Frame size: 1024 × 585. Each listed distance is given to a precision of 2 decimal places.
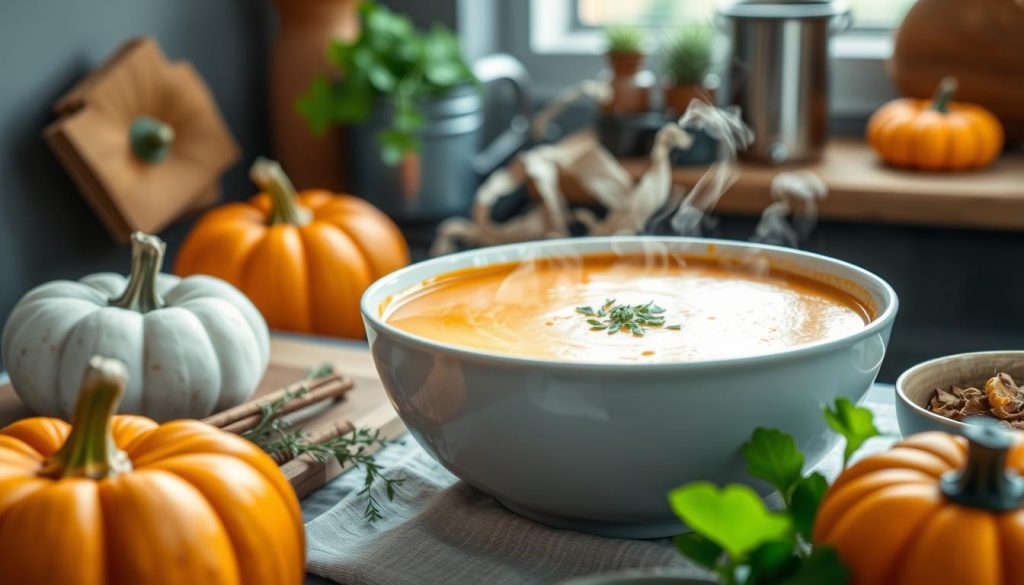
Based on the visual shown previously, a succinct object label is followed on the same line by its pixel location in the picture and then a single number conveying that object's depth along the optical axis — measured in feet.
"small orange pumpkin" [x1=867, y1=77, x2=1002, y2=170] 5.74
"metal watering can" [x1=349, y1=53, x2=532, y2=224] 6.11
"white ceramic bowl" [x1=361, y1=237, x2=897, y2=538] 2.21
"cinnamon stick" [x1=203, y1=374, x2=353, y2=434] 3.09
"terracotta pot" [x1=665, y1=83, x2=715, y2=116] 6.20
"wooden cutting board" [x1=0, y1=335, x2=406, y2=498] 2.96
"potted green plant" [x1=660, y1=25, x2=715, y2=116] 6.22
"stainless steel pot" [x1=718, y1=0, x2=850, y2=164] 5.82
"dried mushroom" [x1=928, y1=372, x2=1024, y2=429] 2.62
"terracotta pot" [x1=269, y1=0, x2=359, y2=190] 6.29
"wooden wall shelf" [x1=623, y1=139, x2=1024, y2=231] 5.34
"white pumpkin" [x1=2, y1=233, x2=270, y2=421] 3.21
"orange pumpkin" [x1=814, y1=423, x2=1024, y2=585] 1.77
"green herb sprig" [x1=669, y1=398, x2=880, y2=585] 1.67
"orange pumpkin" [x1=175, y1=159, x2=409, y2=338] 4.97
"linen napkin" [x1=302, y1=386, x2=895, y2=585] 2.43
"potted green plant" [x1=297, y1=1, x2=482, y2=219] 5.93
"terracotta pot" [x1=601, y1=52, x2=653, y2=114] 6.26
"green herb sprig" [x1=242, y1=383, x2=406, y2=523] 2.82
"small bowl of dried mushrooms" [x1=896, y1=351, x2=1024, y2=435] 2.57
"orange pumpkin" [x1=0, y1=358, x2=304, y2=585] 1.98
